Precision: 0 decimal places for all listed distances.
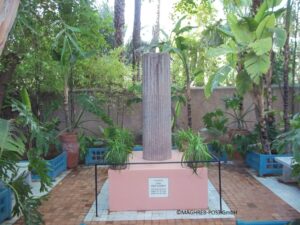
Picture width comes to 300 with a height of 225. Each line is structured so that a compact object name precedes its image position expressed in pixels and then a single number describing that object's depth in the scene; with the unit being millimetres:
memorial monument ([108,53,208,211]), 2896
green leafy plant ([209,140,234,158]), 4579
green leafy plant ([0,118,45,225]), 2322
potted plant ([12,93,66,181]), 2690
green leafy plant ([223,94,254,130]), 4713
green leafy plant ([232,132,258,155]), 4461
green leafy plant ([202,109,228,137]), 4865
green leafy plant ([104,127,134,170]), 2898
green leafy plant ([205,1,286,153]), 3268
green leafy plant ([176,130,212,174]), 2891
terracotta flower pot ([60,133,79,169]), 4634
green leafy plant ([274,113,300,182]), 2079
